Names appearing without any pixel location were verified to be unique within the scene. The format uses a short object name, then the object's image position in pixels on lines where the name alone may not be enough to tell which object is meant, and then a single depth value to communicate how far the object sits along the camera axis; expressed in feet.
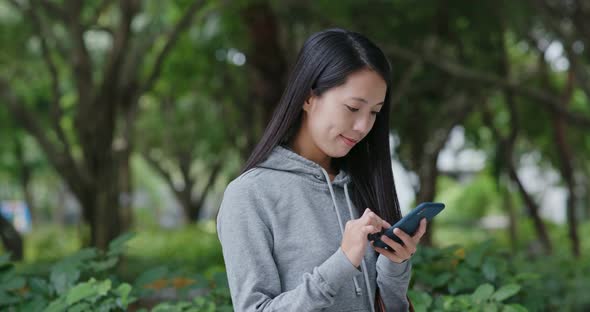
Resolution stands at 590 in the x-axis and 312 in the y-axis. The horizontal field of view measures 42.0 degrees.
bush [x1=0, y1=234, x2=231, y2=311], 9.35
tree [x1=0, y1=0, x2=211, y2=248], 23.73
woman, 5.98
